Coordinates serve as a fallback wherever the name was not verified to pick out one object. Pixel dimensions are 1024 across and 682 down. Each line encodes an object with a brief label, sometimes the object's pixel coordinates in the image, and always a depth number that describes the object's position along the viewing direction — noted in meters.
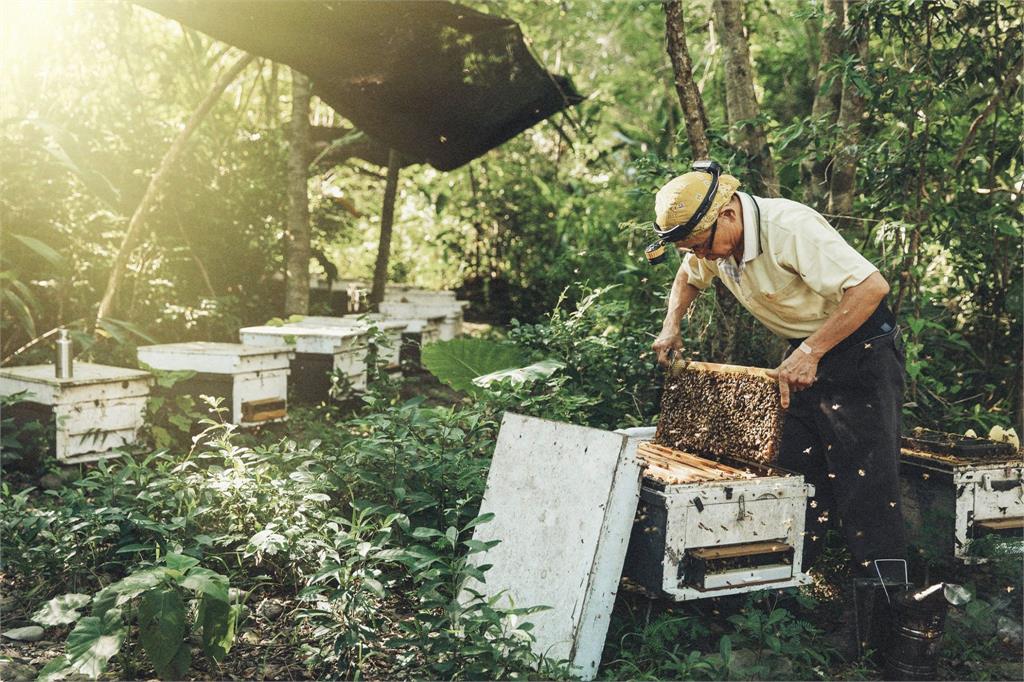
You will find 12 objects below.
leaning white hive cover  2.67
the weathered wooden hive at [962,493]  3.22
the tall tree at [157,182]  5.79
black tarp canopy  4.99
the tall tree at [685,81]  4.09
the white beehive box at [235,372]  4.59
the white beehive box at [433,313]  6.41
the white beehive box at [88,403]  4.21
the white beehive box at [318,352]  4.93
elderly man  2.86
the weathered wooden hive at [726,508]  2.73
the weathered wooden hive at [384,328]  4.89
